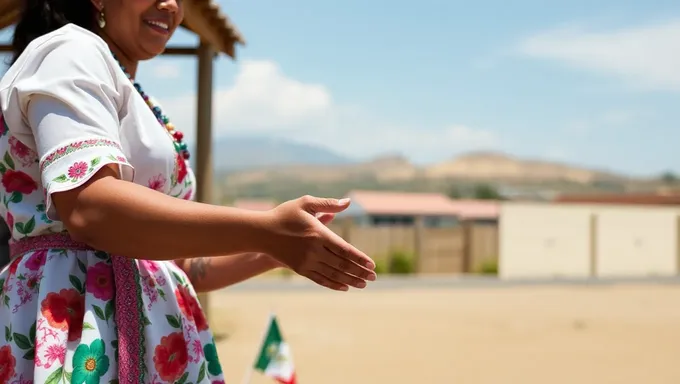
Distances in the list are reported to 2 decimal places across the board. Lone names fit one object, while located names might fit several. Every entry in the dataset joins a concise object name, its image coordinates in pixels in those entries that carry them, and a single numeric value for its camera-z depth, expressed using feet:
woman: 3.36
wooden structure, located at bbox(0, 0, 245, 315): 19.86
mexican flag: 15.53
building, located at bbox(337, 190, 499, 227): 120.57
